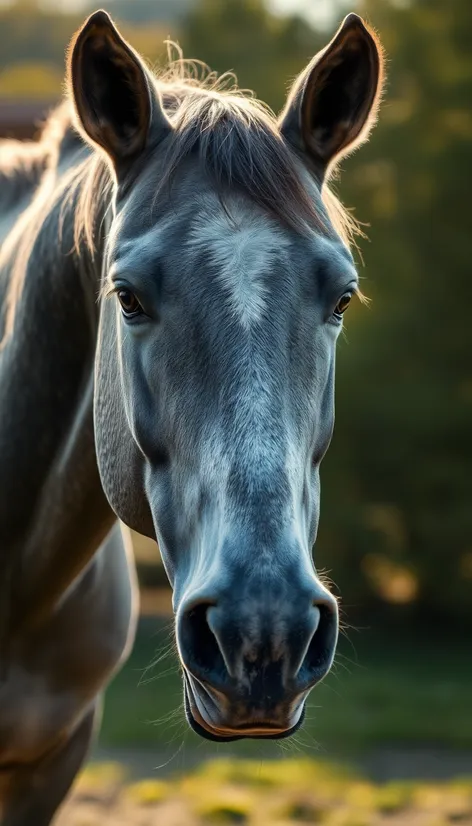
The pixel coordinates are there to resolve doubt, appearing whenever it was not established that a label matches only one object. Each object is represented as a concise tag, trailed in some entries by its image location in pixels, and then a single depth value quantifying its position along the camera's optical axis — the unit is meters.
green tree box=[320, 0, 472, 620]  17.59
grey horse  3.70
